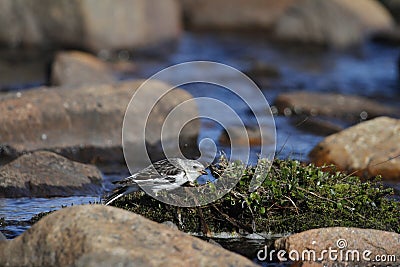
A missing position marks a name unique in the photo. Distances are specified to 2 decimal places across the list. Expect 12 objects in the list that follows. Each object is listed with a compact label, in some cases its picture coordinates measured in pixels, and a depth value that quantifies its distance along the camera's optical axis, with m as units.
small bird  11.80
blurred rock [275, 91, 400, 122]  22.17
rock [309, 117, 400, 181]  16.25
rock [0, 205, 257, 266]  9.16
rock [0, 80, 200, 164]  17.66
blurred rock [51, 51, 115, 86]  23.56
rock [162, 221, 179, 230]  11.35
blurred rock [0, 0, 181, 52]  28.48
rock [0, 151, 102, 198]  14.29
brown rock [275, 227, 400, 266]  11.23
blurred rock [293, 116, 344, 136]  20.28
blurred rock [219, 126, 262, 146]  18.62
